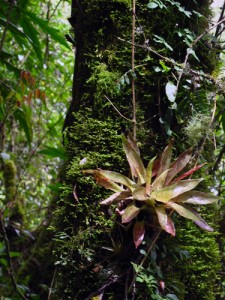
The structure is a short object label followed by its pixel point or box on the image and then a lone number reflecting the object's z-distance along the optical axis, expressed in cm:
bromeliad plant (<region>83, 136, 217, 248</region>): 294
